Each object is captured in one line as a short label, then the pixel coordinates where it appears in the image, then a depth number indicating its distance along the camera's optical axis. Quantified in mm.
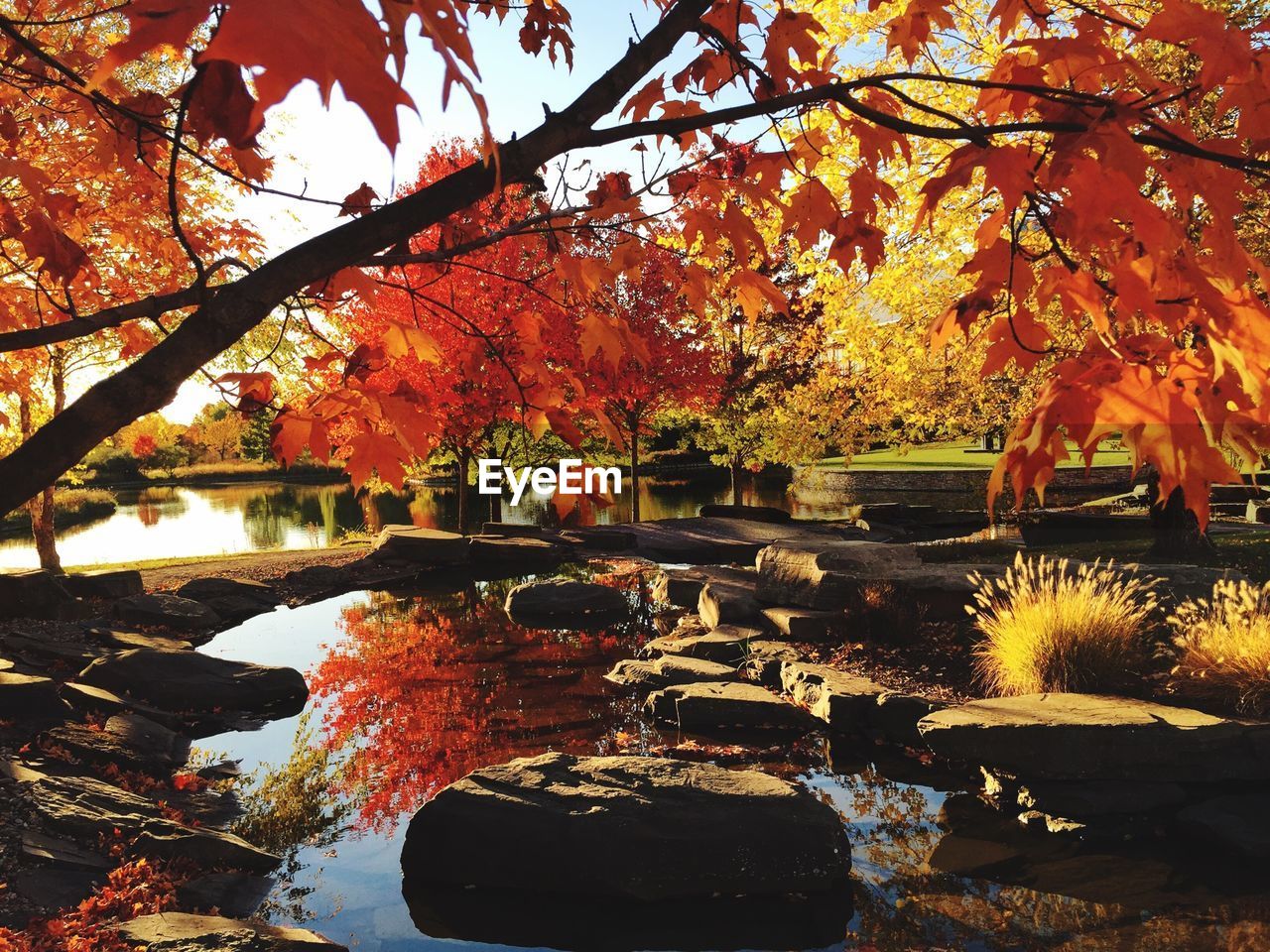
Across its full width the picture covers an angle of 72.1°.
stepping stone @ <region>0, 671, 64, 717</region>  6328
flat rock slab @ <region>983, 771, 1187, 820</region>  5672
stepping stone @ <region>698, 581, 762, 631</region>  10656
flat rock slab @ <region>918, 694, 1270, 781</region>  5781
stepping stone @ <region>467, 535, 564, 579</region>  16656
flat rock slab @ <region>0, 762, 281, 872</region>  4781
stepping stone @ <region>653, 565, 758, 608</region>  12461
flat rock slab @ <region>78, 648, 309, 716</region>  7848
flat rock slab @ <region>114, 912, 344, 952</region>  3666
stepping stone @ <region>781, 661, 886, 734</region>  7348
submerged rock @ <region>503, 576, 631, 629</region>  11945
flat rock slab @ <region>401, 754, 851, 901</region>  4828
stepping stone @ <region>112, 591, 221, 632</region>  10539
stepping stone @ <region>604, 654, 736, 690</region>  8469
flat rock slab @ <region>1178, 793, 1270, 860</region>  5137
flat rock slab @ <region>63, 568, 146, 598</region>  11391
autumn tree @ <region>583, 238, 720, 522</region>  19281
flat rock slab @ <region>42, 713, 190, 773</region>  6082
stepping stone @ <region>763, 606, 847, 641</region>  9430
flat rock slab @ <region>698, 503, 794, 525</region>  21688
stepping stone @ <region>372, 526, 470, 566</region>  16375
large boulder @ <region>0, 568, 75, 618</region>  9867
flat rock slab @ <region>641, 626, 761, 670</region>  9438
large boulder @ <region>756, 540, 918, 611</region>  9875
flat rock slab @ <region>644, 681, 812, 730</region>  7461
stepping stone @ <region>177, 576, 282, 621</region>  12484
